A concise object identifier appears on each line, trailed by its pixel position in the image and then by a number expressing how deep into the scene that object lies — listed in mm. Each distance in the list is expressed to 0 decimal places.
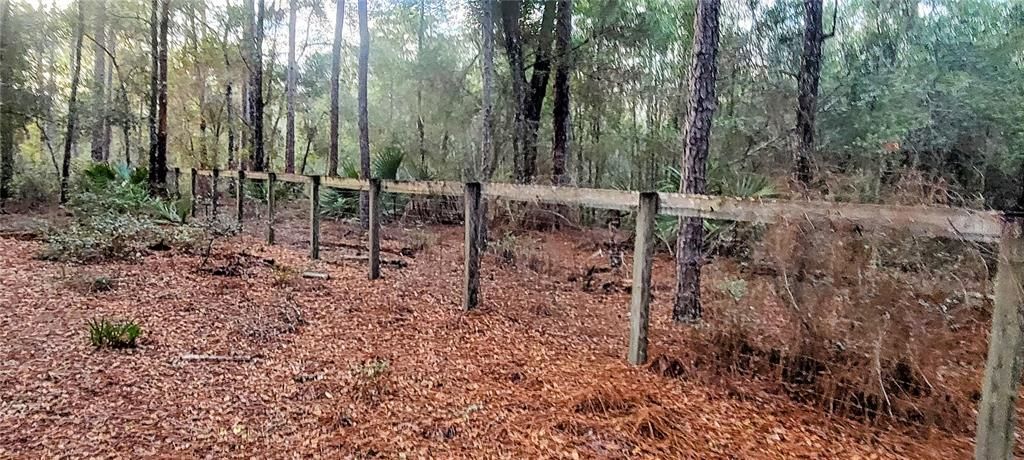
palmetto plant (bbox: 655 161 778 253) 4898
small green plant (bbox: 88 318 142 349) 3957
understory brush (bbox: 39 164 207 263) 6887
